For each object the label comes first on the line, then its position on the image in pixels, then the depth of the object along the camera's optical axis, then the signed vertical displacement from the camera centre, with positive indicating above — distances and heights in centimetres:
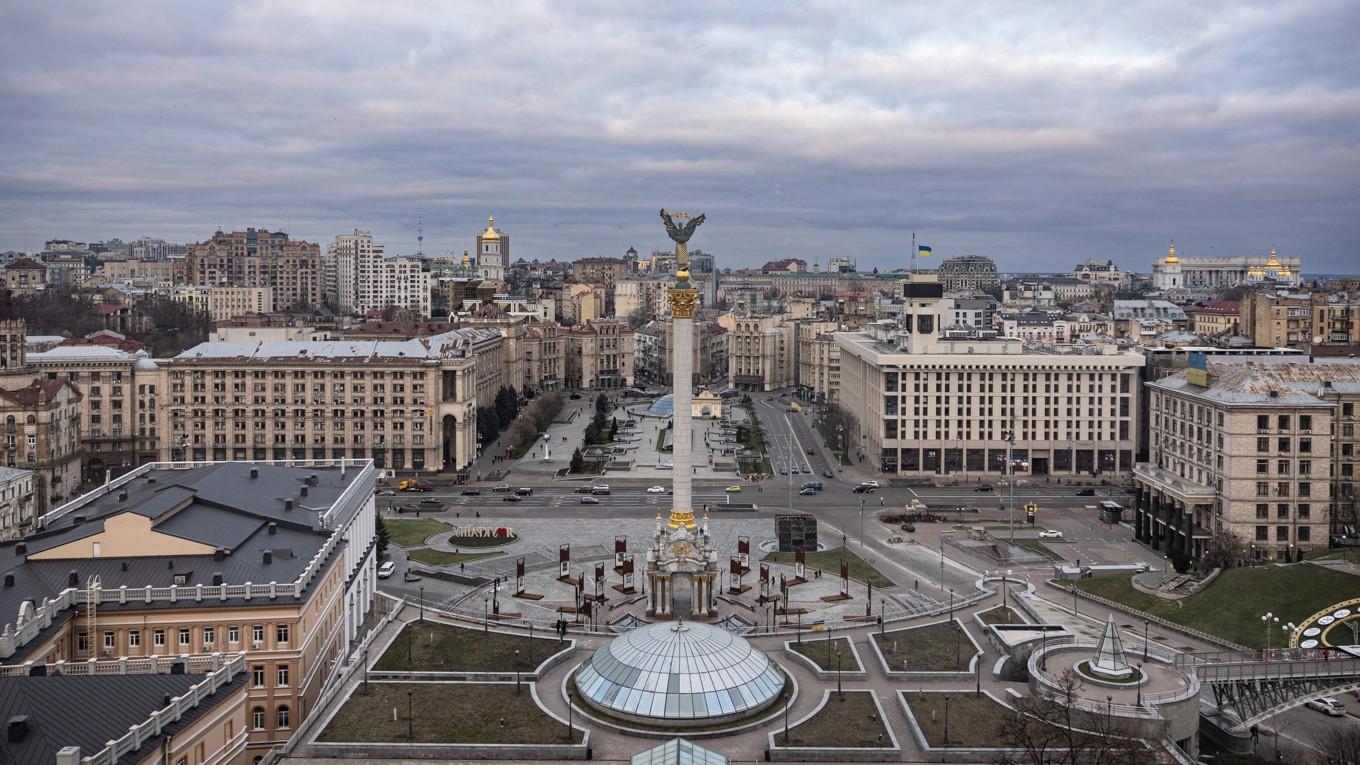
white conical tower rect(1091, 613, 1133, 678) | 5725 -1693
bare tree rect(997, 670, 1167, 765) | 4797 -1829
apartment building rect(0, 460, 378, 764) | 5544 -1340
